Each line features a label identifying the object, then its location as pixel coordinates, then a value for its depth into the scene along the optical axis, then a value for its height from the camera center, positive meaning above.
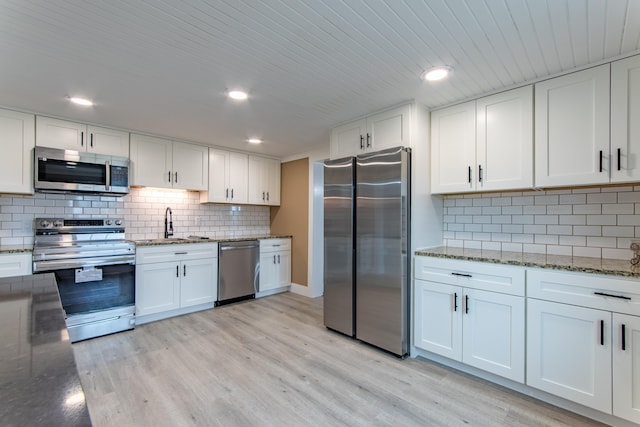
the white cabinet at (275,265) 4.59 -0.81
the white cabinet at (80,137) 3.04 +0.81
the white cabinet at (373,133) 2.77 +0.79
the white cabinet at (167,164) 3.66 +0.63
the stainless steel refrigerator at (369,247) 2.66 -0.33
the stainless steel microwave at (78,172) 2.97 +0.43
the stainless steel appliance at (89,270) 2.95 -0.59
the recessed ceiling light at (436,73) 2.16 +1.02
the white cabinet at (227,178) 4.32 +0.52
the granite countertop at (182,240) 3.53 -0.35
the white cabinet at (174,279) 3.45 -0.81
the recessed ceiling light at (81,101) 2.66 +0.99
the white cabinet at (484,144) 2.38 +0.59
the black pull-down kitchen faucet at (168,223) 4.12 -0.14
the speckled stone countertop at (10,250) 2.70 -0.34
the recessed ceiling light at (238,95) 2.52 +1.00
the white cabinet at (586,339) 1.75 -0.78
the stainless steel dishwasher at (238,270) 4.12 -0.81
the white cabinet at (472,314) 2.16 -0.79
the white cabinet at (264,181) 4.80 +0.52
